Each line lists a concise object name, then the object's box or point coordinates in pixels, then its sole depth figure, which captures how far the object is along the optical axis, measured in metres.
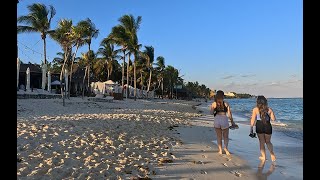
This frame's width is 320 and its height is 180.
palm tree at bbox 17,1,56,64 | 28.59
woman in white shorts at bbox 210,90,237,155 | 7.15
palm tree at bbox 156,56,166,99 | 77.38
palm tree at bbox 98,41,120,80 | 51.75
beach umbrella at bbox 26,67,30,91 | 24.02
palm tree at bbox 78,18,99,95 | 26.71
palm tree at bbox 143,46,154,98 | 56.89
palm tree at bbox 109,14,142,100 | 39.97
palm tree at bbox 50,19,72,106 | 26.92
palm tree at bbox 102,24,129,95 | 39.78
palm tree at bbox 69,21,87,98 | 25.61
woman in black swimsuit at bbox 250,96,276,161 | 6.41
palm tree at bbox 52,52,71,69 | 55.14
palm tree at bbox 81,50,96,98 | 37.04
